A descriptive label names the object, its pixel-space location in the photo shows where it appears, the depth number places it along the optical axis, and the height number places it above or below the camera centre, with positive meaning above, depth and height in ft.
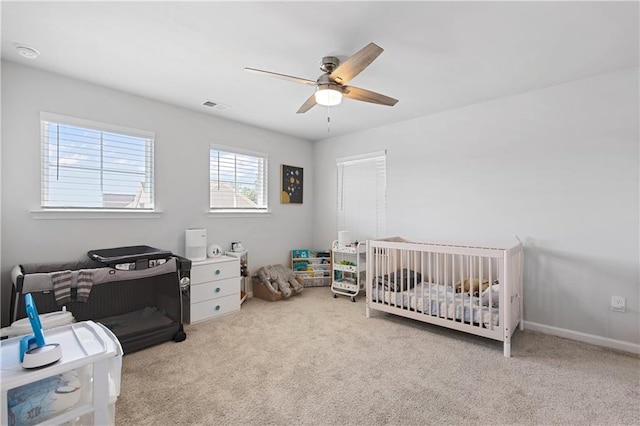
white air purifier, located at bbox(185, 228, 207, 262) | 10.91 -1.07
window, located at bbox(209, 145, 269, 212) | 12.44 +1.54
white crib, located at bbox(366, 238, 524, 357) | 8.07 -2.50
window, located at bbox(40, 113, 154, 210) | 8.55 +1.55
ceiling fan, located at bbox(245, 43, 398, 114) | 5.91 +3.04
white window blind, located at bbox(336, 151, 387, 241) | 13.61 +0.91
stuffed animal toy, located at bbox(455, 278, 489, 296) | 9.57 -2.38
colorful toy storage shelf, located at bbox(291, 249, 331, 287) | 14.88 -2.65
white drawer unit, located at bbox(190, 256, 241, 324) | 10.02 -2.59
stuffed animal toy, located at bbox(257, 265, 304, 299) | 12.64 -2.84
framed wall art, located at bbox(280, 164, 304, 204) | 14.92 +1.54
